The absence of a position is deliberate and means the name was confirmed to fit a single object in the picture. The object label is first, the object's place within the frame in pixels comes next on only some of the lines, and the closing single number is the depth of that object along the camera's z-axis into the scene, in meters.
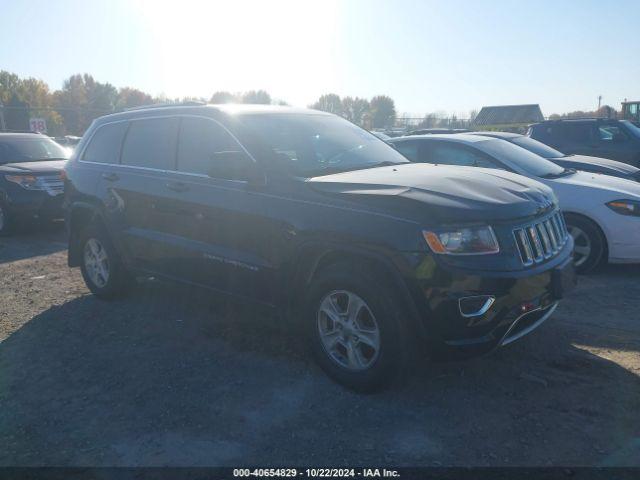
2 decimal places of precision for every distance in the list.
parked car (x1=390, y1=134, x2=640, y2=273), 5.96
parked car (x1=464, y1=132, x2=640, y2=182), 8.02
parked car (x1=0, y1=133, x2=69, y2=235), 9.29
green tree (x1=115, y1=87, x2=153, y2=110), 77.16
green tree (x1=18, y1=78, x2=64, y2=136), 42.47
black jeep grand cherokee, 3.28
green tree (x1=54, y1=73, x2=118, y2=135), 67.19
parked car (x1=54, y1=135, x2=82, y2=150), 24.62
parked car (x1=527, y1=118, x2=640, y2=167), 11.16
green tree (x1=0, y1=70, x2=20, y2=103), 56.26
